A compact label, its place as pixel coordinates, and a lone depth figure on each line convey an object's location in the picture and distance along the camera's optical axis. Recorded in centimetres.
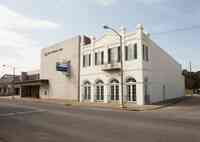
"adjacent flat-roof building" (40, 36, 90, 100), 3881
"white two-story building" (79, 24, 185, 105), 2836
